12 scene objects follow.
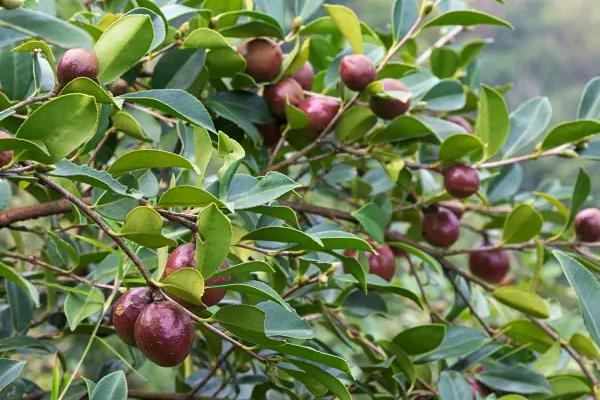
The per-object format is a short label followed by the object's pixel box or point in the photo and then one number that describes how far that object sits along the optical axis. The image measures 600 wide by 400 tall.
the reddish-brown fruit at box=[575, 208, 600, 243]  1.47
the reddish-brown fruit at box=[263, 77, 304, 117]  1.40
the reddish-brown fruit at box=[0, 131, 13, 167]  1.15
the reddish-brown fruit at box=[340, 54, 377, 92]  1.35
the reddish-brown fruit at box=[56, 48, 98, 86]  1.15
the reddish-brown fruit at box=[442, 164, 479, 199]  1.42
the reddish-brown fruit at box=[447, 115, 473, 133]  1.52
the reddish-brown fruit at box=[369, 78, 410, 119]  1.37
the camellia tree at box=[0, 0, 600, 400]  1.16
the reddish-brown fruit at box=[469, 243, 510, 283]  1.57
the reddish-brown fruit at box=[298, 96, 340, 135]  1.39
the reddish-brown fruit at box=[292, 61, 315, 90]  1.44
